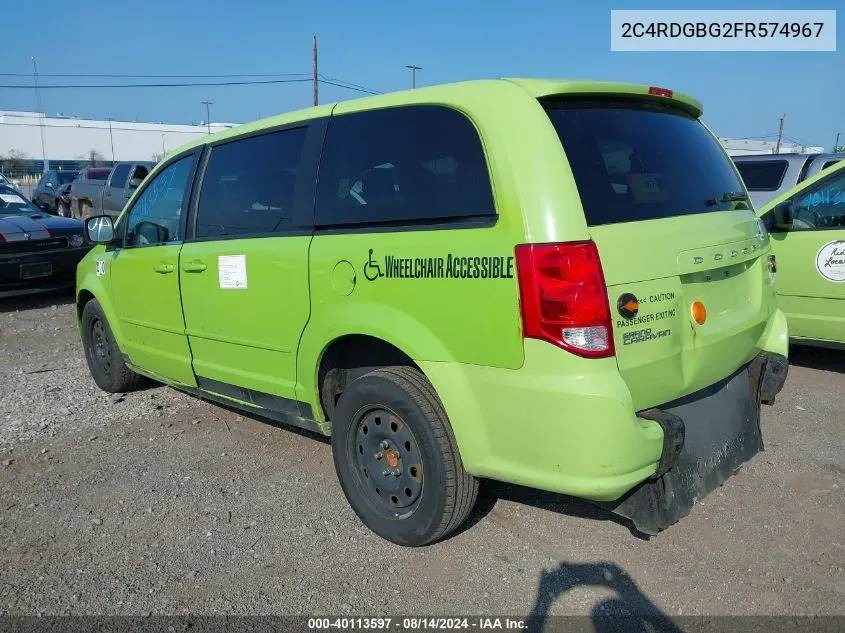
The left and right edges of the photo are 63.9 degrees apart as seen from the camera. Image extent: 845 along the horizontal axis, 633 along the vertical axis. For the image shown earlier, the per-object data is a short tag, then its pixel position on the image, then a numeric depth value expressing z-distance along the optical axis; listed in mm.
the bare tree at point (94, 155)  78375
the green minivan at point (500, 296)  2406
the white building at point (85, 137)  78125
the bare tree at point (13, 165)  57356
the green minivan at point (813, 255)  5109
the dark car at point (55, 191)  21000
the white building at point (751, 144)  78250
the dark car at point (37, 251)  8367
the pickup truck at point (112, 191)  15867
